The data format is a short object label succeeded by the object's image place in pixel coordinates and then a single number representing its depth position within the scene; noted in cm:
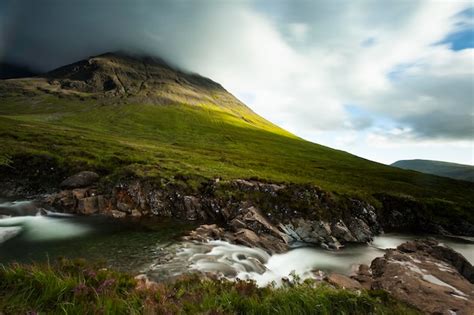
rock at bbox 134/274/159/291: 1094
